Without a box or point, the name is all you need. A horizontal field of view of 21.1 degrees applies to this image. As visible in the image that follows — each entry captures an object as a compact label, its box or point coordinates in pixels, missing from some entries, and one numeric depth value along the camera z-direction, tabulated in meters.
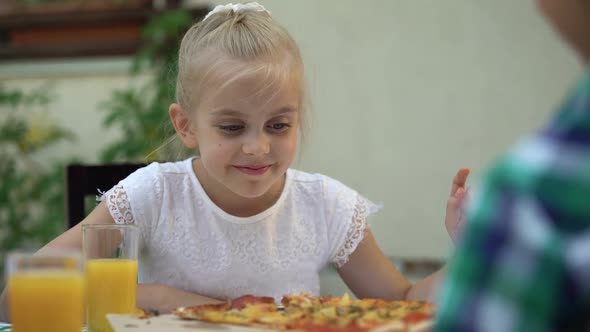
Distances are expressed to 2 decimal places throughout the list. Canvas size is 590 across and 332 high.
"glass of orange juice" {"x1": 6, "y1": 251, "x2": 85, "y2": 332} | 1.64
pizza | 1.62
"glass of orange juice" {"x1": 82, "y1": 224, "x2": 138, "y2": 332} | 1.78
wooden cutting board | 1.65
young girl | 2.03
